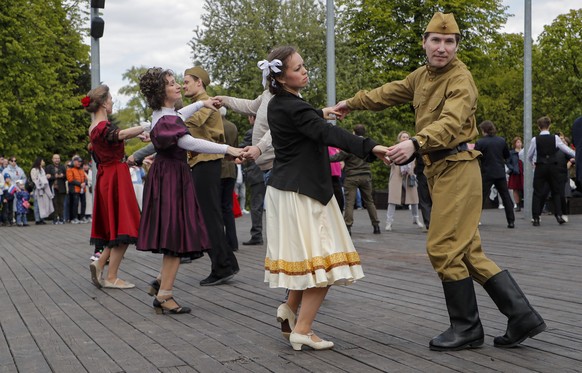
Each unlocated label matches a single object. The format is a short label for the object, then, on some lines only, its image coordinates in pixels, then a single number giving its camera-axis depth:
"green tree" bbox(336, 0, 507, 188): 41.66
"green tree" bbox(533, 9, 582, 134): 51.97
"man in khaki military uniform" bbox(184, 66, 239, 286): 8.41
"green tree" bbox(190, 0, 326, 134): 39.41
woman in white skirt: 5.12
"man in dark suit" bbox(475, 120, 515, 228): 15.88
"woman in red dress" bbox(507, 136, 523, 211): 22.39
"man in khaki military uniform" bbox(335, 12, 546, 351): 5.06
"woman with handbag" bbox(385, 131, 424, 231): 16.45
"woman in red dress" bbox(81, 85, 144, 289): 8.50
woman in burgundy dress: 6.80
